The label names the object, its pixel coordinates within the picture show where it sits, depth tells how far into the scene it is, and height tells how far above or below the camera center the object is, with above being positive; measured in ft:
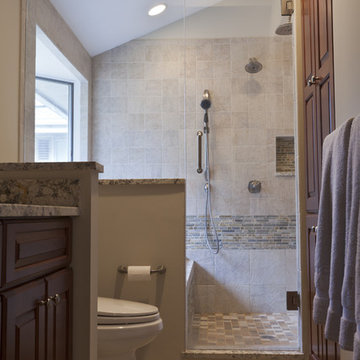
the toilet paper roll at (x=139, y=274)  8.38 -1.27
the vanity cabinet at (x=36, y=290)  3.29 -0.70
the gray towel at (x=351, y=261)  4.20 -0.54
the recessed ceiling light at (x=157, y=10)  9.66 +3.93
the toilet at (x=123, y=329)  6.77 -1.83
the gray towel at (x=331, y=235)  4.65 -0.35
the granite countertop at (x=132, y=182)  8.86 +0.38
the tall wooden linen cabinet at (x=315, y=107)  6.64 +1.48
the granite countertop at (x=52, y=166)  5.10 +0.40
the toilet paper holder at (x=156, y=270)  8.65 -1.24
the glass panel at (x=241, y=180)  9.06 +0.44
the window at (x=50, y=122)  11.94 +2.08
